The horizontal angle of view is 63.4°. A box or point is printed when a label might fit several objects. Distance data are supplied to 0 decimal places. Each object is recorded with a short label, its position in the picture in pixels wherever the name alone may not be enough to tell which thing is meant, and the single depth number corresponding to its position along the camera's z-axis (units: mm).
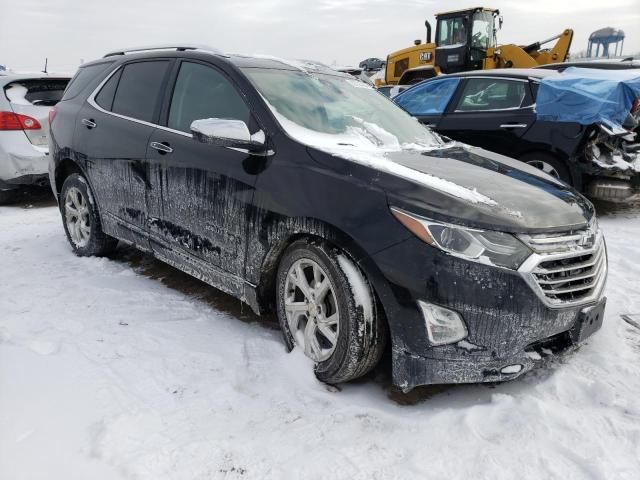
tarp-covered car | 5336
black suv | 2186
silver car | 6141
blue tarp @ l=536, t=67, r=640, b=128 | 5281
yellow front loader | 13203
